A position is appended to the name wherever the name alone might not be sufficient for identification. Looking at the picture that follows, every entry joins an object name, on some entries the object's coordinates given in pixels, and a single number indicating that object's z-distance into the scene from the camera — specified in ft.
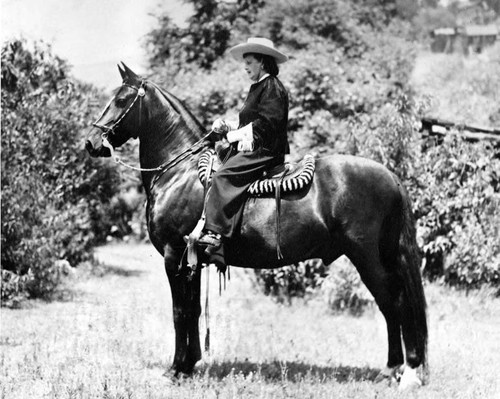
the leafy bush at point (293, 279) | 31.73
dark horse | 18.69
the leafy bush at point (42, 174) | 32.24
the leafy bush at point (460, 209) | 30.99
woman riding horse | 18.25
